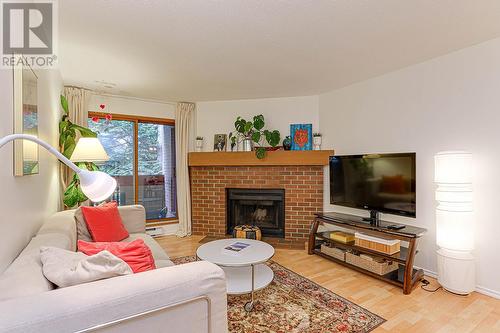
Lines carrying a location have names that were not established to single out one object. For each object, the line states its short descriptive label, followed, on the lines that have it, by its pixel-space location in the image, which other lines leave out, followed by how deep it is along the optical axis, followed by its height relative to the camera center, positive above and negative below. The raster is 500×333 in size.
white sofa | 0.86 -0.48
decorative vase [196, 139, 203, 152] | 4.54 +0.39
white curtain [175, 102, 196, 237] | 4.51 +0.04
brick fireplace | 4.16 -0.37
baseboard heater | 4.32 -1.04
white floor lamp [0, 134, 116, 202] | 0.83 -0.05
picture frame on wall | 1.50 +0.32
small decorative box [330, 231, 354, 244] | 3.15 -0.85
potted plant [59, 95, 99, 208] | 3.06 +0.35
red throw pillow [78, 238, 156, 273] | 1.60 -0.53
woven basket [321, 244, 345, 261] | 3.17 -1.05
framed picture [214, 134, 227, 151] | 4.47 +0.42
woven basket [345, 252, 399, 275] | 2.74 -1.05
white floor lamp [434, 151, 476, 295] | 2.40 -0.52
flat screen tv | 2.83 -0.20
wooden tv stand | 2.51 -0.83
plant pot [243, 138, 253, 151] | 4.26 +0.36
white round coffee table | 2.22 -0.79
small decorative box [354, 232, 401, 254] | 2.68 -0.81
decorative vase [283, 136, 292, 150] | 4.16 +0.36
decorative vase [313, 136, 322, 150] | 4.11 +0.37
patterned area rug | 1.96 -1.18
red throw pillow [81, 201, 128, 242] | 2.44 -0.53
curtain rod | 4.01 +1.11
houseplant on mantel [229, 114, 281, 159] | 4.11 +0.50
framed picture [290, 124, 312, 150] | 4.21 +0.48
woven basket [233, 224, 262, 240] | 3.85 -0.96
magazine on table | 2.45 -0.77
